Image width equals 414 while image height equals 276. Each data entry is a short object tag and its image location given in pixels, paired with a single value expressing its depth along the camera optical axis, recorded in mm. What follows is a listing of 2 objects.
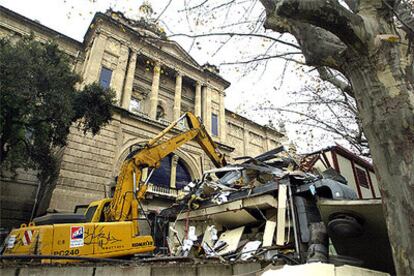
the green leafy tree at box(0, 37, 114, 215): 10148
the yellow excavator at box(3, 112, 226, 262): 5549
